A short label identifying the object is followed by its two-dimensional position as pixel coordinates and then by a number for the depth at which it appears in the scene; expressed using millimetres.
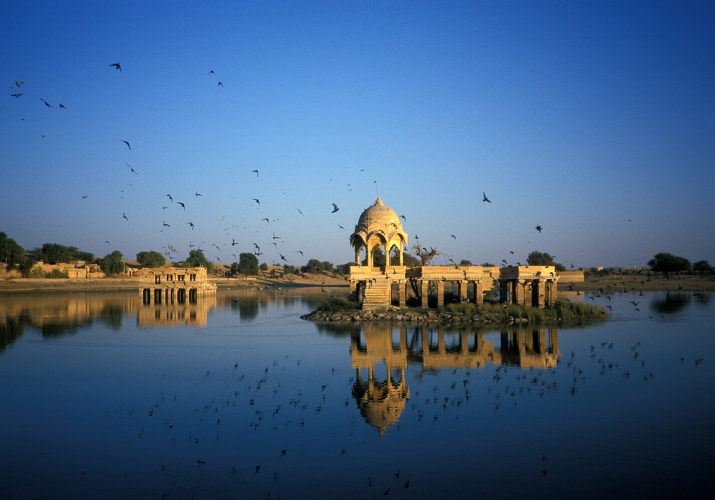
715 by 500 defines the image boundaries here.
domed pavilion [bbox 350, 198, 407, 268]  40875
